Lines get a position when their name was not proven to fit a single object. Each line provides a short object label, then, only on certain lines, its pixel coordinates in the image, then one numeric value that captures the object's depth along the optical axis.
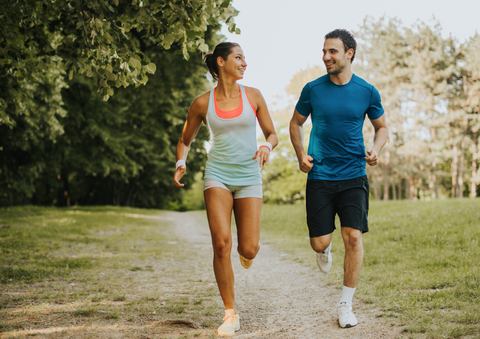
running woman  3.83
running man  3.98
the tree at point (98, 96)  4.91
